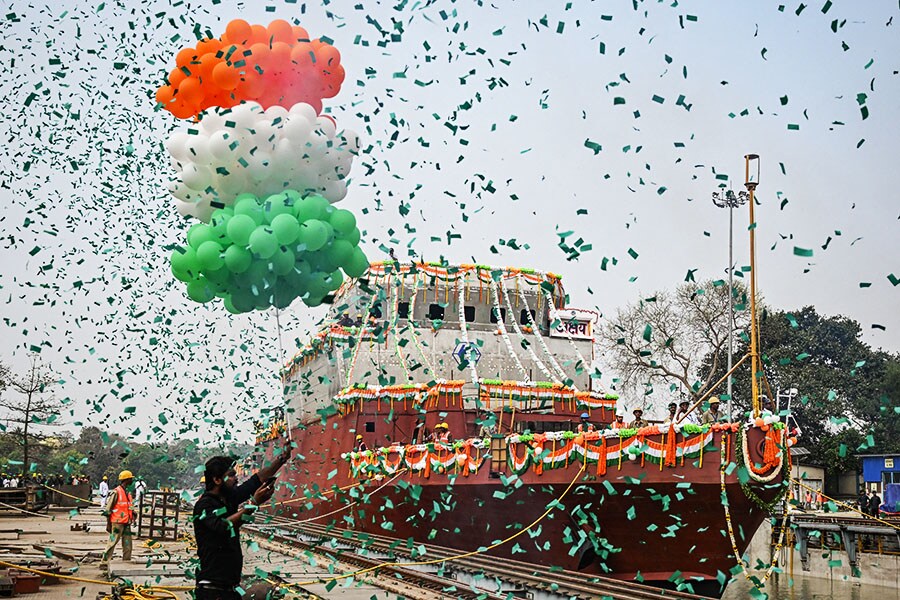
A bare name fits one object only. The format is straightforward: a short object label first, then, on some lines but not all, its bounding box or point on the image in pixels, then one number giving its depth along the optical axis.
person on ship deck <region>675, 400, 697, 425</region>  15.05
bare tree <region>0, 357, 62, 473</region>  36.61
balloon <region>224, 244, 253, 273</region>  8.87
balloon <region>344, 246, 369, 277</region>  9.52
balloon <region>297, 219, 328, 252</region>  8.97
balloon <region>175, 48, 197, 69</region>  9.71
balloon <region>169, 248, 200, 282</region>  9.25
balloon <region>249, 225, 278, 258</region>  8.71
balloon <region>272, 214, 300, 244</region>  8.81
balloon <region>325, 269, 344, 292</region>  9.68
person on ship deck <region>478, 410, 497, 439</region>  19.73
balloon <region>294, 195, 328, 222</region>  9.16
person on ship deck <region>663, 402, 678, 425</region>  15.37
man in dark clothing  6.65
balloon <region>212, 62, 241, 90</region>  9.49
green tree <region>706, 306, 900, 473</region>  47.99
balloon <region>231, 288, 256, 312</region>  9.51
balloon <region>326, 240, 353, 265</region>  9.35
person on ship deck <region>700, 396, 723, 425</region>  15.71
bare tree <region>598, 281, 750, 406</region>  40.72
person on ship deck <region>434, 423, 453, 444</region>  19.40
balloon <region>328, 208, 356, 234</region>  9.33
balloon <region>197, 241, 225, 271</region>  8.98
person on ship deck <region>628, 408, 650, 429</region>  16.38
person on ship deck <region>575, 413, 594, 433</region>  18.93
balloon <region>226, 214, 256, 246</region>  8.84
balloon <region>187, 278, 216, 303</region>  9.47
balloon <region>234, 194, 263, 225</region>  9.05
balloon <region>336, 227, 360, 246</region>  9.41
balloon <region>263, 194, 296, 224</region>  8.98
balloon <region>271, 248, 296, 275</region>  8.90
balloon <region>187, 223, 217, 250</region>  9.15
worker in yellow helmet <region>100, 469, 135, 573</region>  14.22
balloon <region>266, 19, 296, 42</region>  9.73
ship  14.52
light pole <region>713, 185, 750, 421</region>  28.69
